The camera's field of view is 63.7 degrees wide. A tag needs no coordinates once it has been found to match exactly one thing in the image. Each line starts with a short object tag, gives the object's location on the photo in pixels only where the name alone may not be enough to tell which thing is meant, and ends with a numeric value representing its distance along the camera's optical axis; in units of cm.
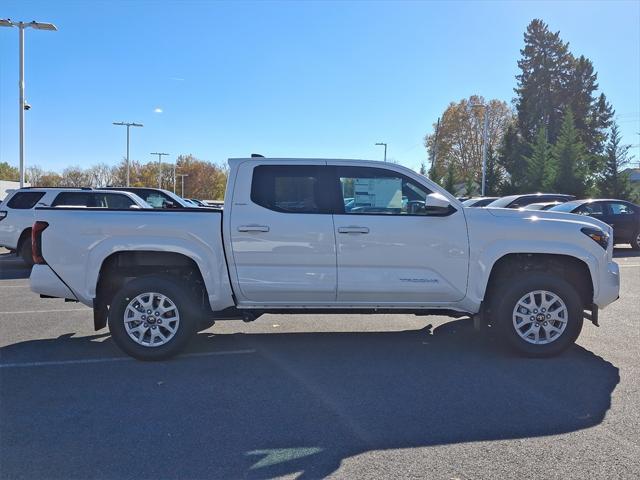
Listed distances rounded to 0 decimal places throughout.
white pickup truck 511
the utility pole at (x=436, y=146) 5747
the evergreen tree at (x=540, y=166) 3378
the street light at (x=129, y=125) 5169
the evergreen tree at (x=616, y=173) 2920
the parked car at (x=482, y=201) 1917
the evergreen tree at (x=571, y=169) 3077
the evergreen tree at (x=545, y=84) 4997
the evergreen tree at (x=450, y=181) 4691
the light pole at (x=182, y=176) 8408
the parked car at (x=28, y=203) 1171
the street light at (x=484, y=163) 3518
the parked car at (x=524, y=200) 1650
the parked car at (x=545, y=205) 1451
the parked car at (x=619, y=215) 1488
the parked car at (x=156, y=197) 1452
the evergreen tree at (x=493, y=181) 4006
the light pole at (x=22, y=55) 2067
